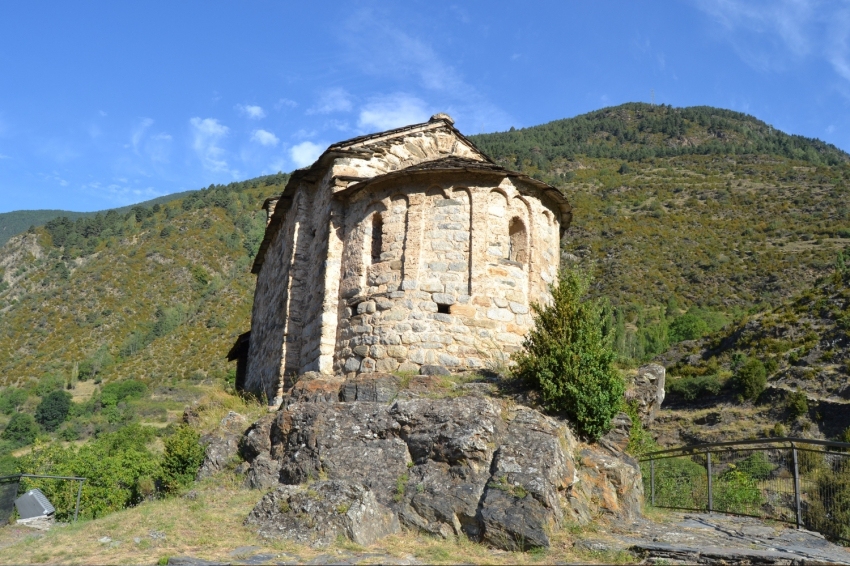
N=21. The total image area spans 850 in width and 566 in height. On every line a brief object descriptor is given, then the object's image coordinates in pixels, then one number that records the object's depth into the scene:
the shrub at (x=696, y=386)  38.38
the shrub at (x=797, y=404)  33.69
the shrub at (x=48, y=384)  60.88
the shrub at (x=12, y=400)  60.88
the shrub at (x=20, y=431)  53.44
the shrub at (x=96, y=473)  13.95
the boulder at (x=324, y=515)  8.96
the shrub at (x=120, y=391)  56.91
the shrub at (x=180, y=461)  12.51
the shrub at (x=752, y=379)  36.69
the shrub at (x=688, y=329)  49.03
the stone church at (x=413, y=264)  13.99
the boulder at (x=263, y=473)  11.43
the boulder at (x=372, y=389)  12.49
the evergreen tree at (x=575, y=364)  11.54
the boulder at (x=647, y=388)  13.57
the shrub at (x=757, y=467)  20.14
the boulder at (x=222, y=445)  12.61
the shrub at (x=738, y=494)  15.62
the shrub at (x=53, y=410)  56.40
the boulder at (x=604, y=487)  10.39
